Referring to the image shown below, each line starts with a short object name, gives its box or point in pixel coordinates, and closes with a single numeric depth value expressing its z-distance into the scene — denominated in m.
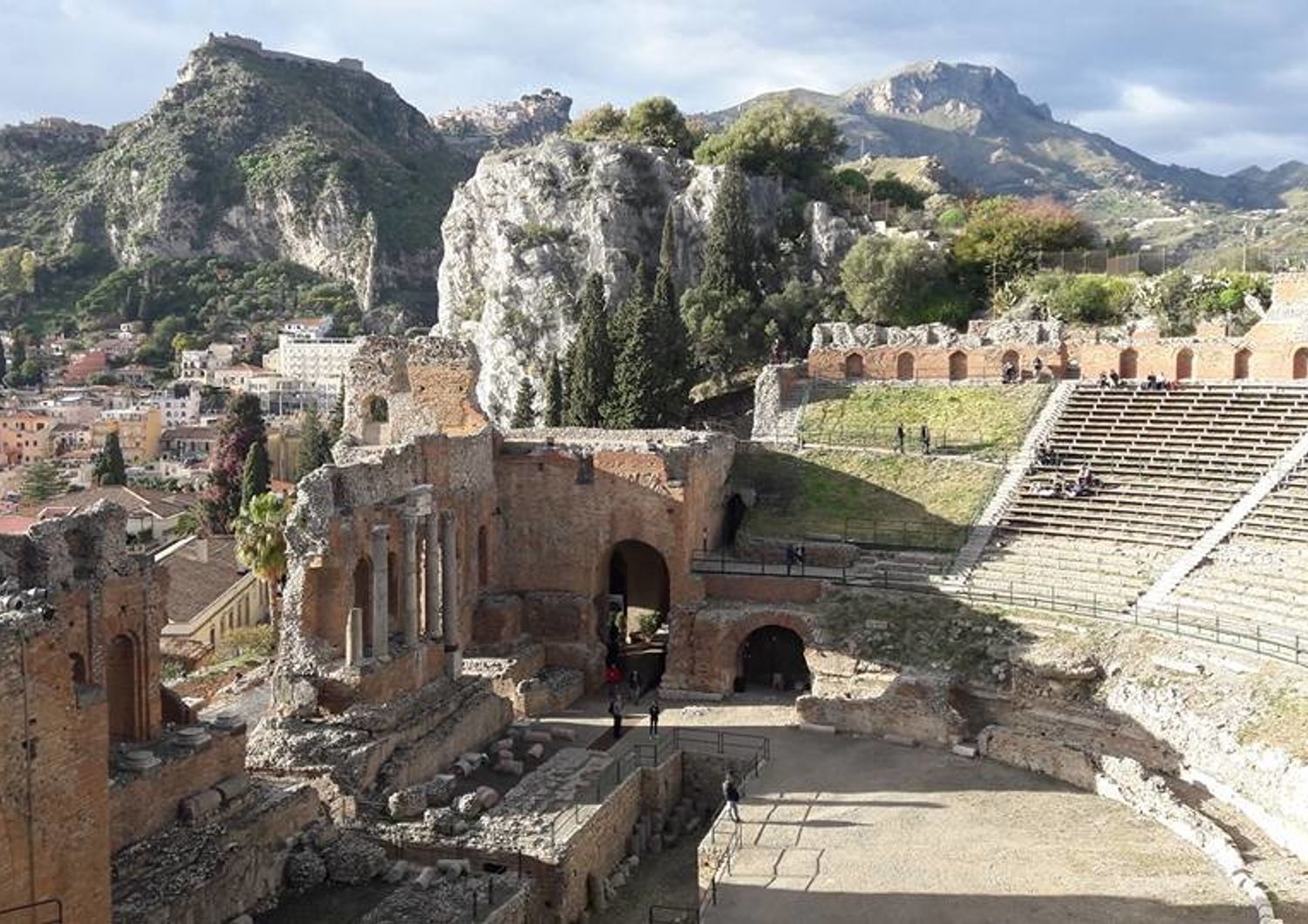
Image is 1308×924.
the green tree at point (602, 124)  75.69
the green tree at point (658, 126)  72.50
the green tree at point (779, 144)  67.12
